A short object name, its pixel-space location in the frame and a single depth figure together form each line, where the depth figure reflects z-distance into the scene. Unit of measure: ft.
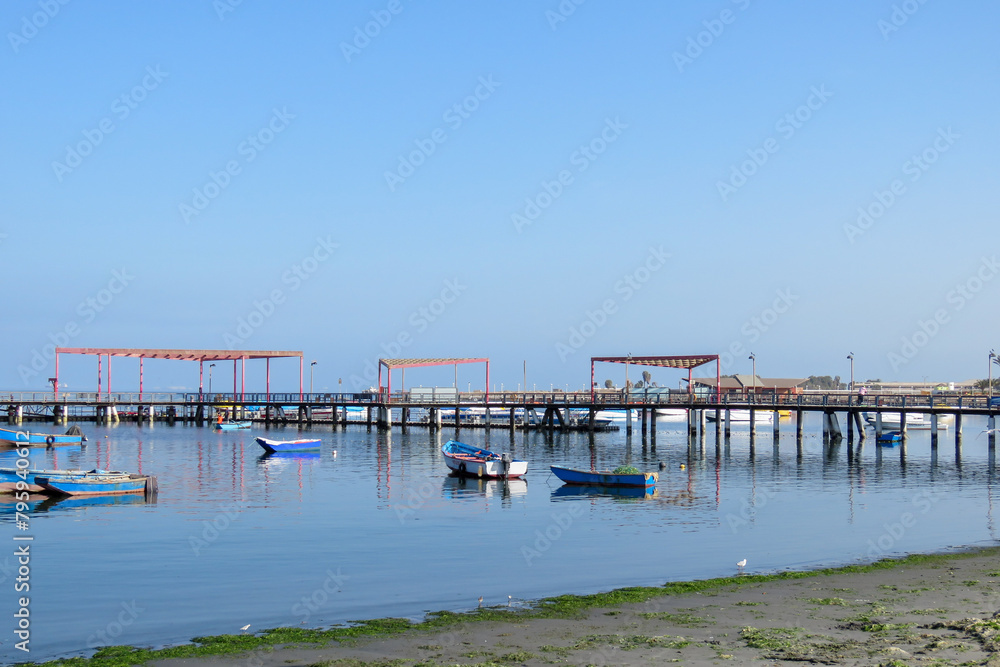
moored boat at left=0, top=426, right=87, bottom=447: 238.89
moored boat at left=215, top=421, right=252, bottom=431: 338.13
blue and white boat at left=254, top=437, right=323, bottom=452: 236.43
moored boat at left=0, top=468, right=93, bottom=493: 133.18
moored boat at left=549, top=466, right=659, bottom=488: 153.38
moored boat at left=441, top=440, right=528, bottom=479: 173.47
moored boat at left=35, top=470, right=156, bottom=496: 133.90
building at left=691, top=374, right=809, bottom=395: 344.28
